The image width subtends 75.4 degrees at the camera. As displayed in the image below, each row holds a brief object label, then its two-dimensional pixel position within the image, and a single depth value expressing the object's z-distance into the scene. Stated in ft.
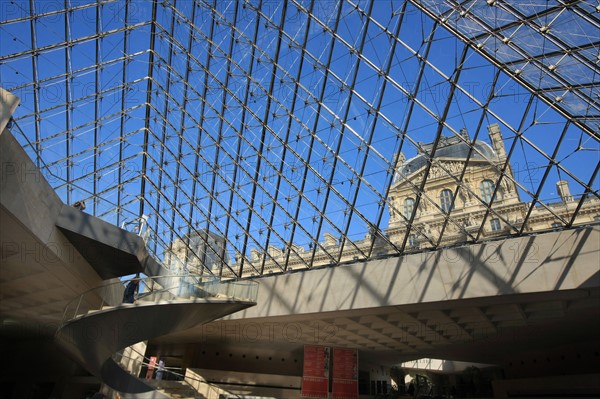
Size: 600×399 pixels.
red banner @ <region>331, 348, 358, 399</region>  58.95
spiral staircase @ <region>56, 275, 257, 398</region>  38.68
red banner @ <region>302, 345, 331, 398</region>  57.64
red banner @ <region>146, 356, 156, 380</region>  57.06
